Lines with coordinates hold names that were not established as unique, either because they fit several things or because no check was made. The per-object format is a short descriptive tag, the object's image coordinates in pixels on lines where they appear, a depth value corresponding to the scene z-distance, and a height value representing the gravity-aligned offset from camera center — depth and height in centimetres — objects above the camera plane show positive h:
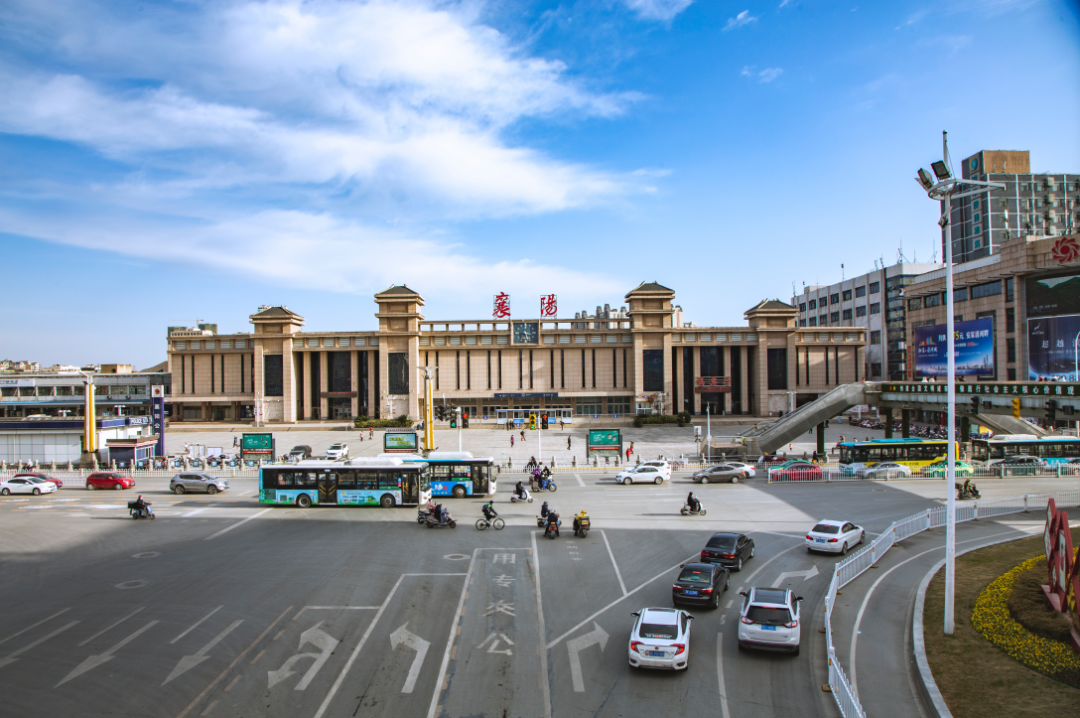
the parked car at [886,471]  4103 -666
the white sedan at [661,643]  1416 -618
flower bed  1350 -649
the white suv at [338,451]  5200 -628
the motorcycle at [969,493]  3391 -676
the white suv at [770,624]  1497 -615
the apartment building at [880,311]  9912 +1033
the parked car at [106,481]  4088 -656
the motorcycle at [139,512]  3150 -662
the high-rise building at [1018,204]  9681 +2589
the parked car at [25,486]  3878 -640
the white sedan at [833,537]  2341 -632
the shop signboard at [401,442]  5103 -530
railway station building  8456 +162
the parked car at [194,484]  3878 -646
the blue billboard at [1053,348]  5378 +180
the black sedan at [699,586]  1800 -623
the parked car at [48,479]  3947 -621
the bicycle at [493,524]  2808 -675
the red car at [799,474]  4078 -667
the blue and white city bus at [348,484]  3353 -573
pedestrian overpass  4350 -280
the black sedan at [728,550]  2139 -621
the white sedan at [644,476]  4062 -665
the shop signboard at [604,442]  5034 -544
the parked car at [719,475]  4053 -662
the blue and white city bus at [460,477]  3628 -584
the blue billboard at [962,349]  6128 +208
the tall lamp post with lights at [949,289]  1577 +216
